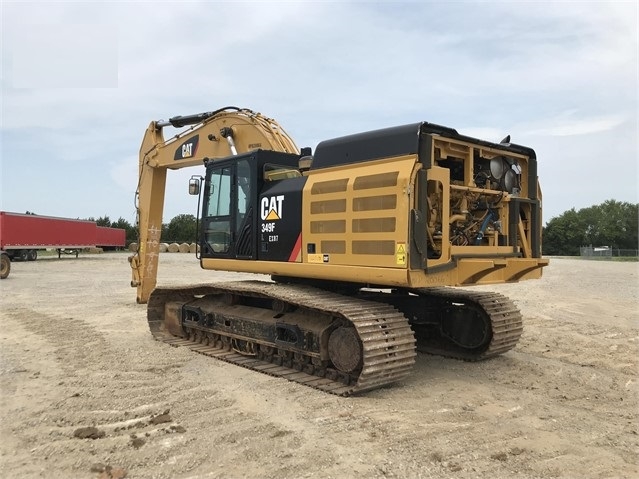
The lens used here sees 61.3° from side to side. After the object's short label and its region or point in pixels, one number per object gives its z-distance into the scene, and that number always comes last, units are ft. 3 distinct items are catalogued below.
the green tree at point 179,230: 205.25
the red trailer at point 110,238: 137.69
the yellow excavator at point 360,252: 18.61
